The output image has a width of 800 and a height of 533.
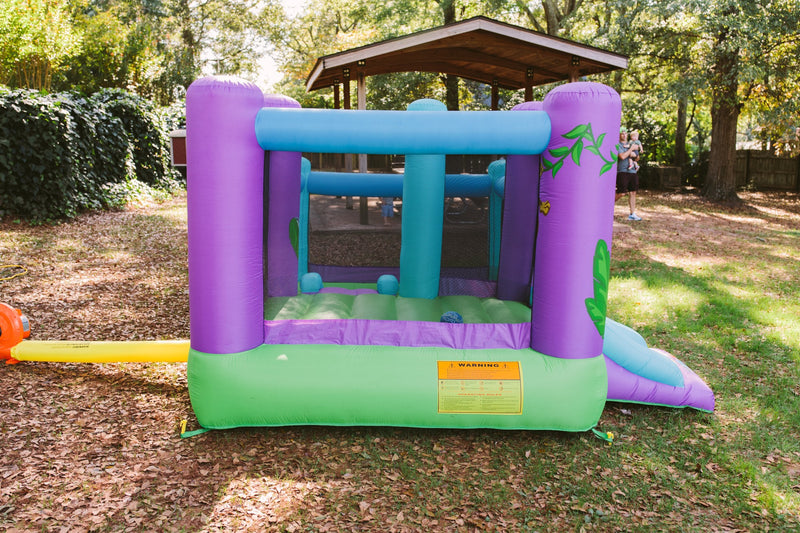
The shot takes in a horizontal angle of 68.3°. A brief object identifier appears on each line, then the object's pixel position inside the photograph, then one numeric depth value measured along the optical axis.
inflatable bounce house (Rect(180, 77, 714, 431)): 3.25
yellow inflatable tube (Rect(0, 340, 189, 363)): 4.09
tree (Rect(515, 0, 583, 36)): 18.95
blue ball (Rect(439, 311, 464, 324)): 3.99
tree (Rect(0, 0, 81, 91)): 14.60
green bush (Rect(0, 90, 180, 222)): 9.05
